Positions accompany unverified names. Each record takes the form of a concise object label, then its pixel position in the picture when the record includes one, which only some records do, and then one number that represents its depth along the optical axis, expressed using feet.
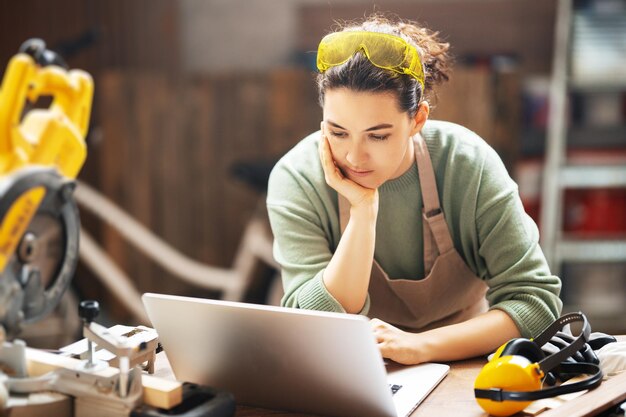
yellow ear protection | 6.49
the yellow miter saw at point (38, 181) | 5.86
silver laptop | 6.33
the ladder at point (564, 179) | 15.29
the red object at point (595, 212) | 15.71
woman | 7.40
